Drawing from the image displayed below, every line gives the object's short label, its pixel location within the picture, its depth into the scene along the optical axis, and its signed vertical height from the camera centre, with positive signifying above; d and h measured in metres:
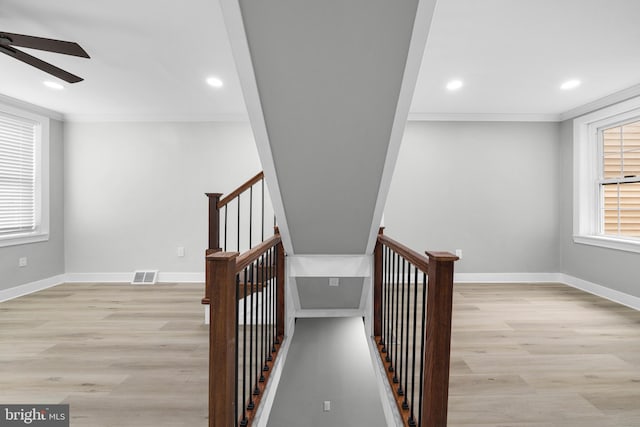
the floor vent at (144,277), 4.34 -0.93
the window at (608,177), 3.57 +0.45
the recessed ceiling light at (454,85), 3.18 +1.33
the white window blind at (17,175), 3.70 +0.42
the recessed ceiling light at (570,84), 3.18 +1.34
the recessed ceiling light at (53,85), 3.22 +1.30
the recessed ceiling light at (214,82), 3.10 +1.30
